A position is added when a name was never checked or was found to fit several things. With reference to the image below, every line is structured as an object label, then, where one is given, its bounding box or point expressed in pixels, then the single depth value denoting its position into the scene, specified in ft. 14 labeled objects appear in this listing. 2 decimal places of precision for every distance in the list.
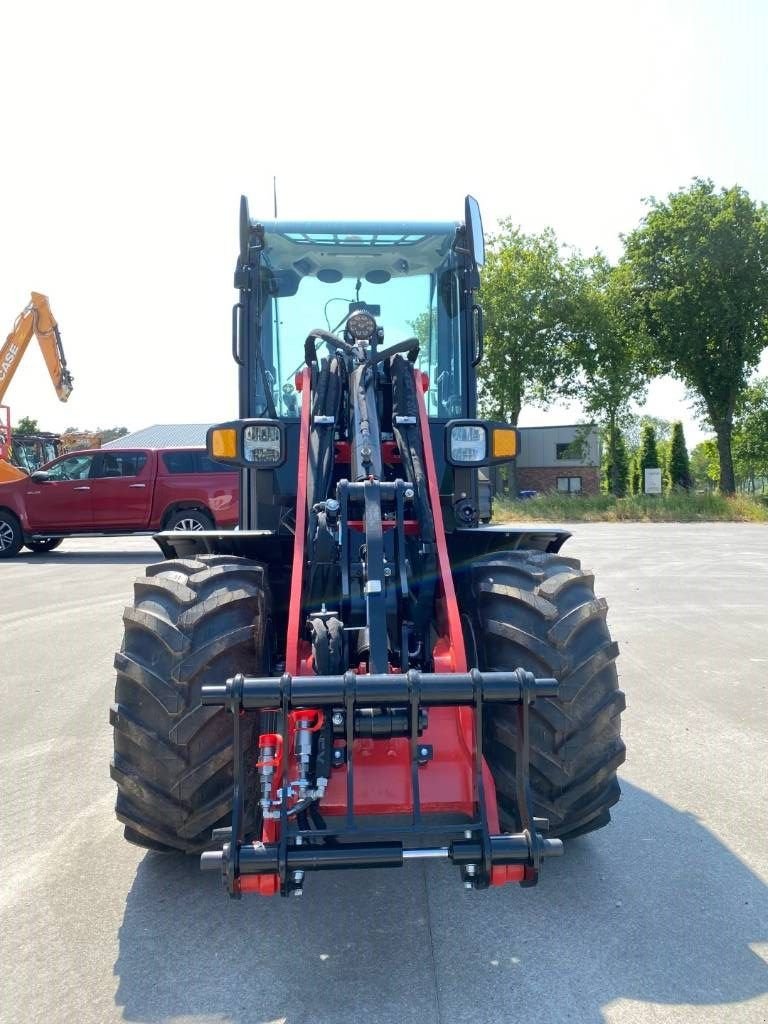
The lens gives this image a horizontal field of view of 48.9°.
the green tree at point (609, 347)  125.49
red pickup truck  51.47
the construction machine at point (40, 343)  77.36
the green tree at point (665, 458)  158.40
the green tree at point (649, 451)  156.25
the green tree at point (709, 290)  115.75
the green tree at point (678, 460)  155.02
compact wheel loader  8.73
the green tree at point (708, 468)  187.96
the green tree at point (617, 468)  131.55
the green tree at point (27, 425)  195.54
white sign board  121.19
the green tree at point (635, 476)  167.63
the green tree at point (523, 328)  127.54
